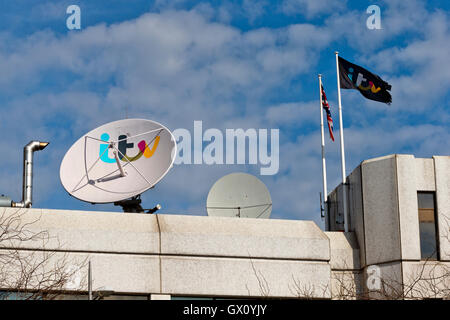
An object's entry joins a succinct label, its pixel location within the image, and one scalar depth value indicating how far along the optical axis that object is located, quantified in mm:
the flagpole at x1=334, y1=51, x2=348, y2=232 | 33094
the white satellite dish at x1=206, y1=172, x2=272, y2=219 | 34438
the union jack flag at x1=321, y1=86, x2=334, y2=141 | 36812
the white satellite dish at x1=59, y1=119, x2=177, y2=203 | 30781
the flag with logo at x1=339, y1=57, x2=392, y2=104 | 34844
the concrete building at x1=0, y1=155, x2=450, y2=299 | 28328
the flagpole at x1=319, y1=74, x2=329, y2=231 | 35906
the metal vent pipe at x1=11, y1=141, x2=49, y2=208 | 37188
